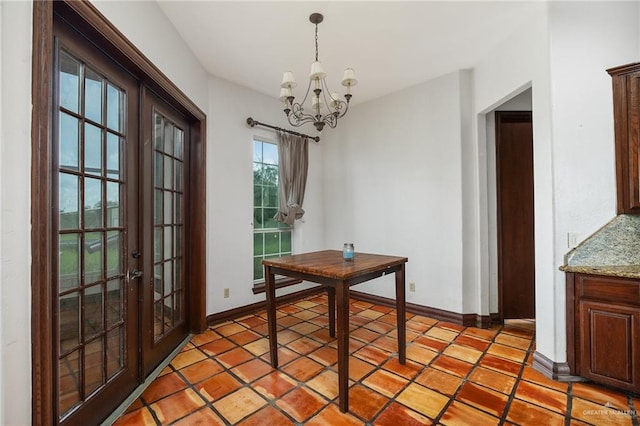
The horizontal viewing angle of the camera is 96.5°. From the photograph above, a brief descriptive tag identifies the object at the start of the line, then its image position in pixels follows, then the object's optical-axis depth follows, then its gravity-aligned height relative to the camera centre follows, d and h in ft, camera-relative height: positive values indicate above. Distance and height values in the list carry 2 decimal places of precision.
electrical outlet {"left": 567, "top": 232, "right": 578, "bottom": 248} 6.97 -0.63
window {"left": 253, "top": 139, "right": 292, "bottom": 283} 12.57 +0.38
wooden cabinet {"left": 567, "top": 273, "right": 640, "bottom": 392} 6.13 -2.62
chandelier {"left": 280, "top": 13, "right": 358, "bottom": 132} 6.51 +3.12
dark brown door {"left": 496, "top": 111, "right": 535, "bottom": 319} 10.69 -0.04
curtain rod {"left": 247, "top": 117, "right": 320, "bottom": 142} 11.66 +3.88
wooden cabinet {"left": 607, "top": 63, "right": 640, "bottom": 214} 6.43 +1.82
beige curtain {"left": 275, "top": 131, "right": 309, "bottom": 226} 12.89 +1.86
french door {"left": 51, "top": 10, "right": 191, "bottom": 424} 4.83 -0.25
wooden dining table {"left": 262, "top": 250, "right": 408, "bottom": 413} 6.01 -1.44
